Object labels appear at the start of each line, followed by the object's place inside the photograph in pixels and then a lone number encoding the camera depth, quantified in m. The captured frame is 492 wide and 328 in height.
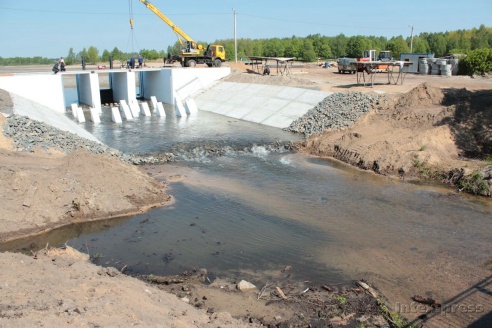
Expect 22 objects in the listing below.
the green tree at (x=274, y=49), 85.45
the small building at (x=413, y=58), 44.38
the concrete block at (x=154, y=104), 36.84
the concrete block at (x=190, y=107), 36.65
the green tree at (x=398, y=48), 69.62
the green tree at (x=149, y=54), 90.29
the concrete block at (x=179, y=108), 35.53
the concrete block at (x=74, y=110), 33.28
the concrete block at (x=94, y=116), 32.31
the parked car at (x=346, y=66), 45.65
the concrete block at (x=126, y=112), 34.31
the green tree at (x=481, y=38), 68.29
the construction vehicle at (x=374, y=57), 43.29
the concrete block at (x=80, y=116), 32.25
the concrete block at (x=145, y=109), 35.78
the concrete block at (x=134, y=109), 35.46
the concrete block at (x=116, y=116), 32.75
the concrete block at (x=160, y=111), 35.65
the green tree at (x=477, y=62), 38.59
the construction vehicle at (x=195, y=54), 47.25
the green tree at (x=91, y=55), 91.81
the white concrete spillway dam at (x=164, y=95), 31.74
